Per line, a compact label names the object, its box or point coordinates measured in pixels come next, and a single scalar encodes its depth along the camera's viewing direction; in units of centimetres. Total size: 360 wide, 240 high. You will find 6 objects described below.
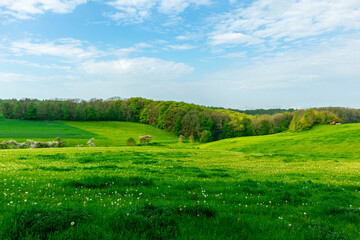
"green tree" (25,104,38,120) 13662
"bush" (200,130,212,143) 10662
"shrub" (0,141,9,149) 5957
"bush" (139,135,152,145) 8239
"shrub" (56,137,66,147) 6616
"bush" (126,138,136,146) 7678
